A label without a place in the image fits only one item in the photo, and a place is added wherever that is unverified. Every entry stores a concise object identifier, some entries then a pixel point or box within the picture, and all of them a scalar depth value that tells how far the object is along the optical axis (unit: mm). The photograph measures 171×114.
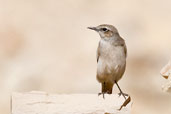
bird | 8531
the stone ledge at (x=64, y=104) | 7727
